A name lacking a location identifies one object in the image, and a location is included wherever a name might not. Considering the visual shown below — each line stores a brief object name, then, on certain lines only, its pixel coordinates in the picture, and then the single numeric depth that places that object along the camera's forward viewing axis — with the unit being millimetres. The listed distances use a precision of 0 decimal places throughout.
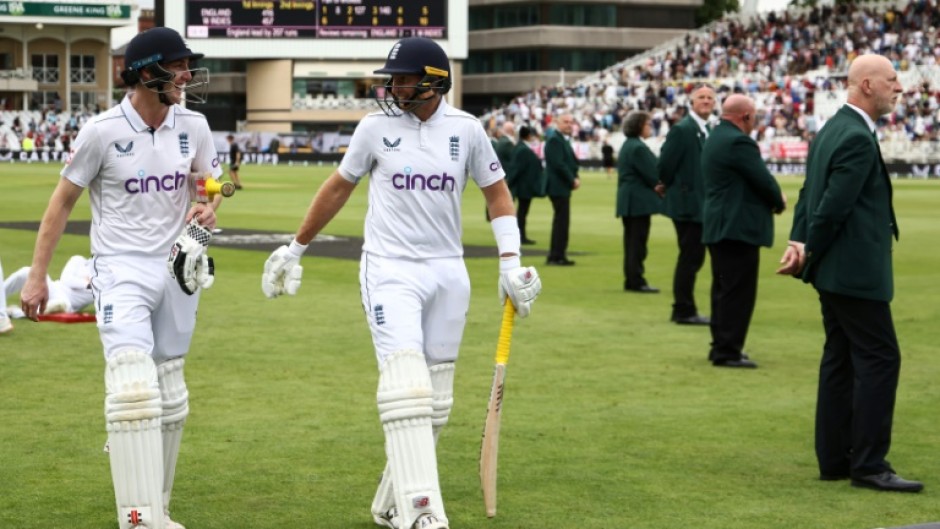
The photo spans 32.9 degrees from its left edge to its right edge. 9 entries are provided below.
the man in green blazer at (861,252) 8156
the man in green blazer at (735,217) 12516
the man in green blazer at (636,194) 18094
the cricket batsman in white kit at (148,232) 6938
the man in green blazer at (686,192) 15141
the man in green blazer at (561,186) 21891
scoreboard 77625
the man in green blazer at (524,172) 24359
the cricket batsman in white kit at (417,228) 6949
